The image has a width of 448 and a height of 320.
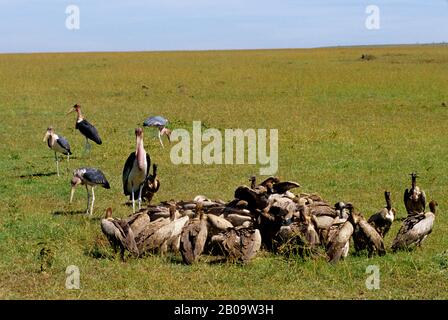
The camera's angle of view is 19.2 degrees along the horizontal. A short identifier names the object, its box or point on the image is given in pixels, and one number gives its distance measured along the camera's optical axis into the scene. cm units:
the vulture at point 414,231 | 1556
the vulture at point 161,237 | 1538
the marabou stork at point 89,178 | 2073
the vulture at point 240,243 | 1488
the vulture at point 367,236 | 1535
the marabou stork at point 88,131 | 2979
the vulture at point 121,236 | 1513
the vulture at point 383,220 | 1719
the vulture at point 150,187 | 2149
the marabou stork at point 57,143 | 2719
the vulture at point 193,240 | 1495
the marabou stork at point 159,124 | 3367
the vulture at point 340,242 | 1473
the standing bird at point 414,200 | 1926
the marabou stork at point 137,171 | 1989
